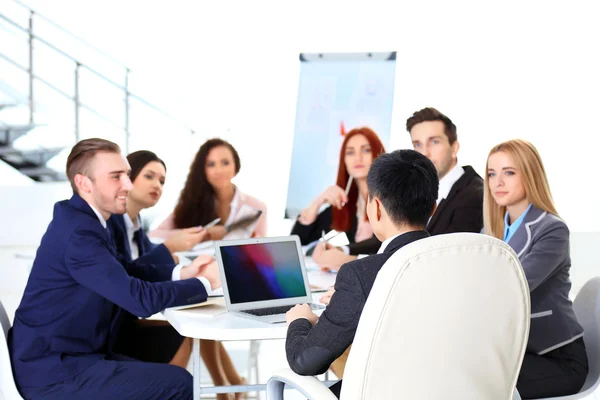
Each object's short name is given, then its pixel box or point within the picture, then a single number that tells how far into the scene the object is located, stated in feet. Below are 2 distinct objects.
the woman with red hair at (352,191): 14.85
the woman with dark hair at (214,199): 15.78
